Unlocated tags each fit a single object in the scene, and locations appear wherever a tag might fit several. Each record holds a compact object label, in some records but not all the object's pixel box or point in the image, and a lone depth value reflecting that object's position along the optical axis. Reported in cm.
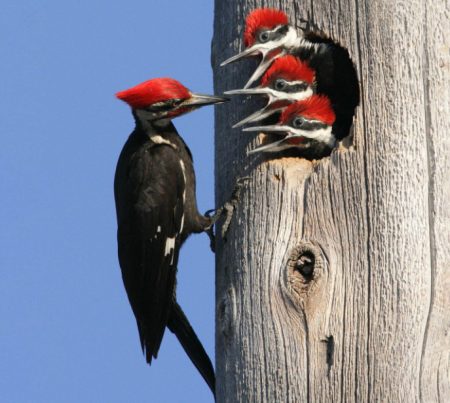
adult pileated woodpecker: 771
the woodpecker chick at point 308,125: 674
